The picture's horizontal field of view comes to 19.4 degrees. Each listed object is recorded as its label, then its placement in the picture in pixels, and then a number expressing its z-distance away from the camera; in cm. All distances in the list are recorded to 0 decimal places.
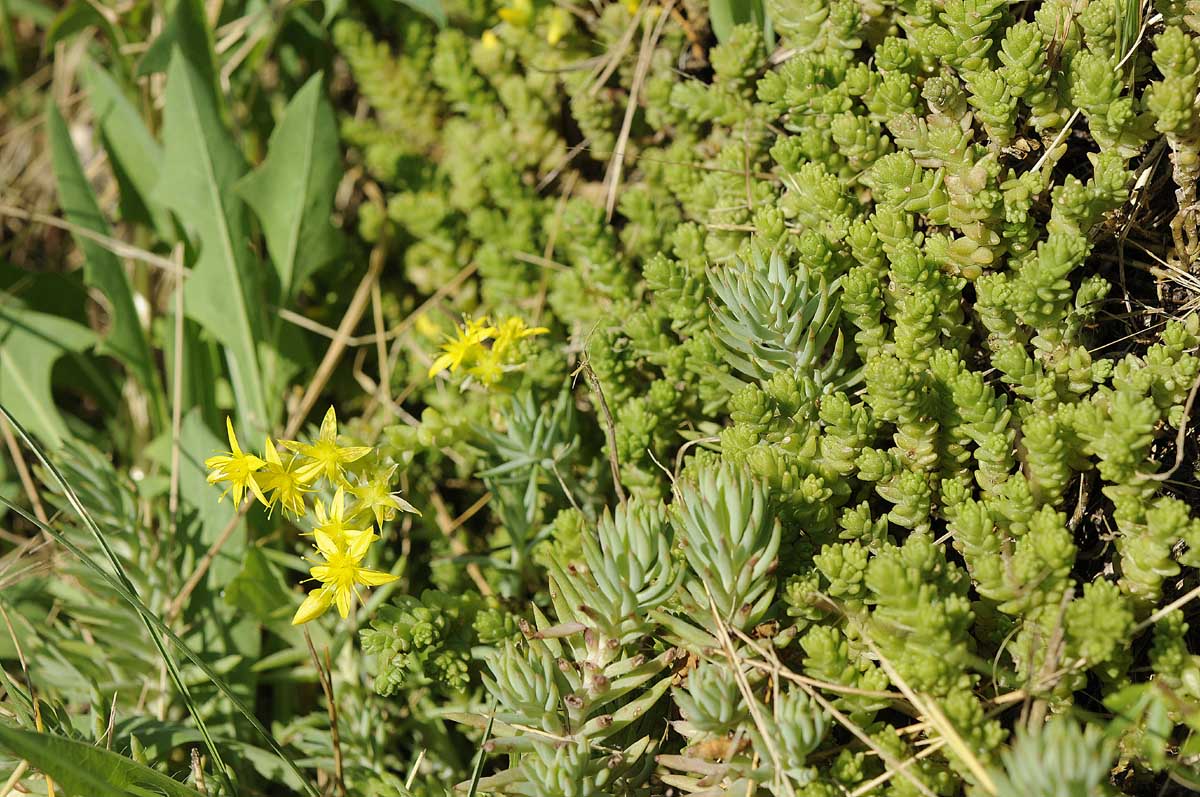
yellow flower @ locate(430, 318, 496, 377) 44
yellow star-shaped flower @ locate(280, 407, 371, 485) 43
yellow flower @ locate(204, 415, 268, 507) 43
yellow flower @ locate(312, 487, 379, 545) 42
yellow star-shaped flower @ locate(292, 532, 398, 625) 42
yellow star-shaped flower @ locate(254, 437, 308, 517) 43
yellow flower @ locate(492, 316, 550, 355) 44
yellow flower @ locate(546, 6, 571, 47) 48
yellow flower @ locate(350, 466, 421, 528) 43
